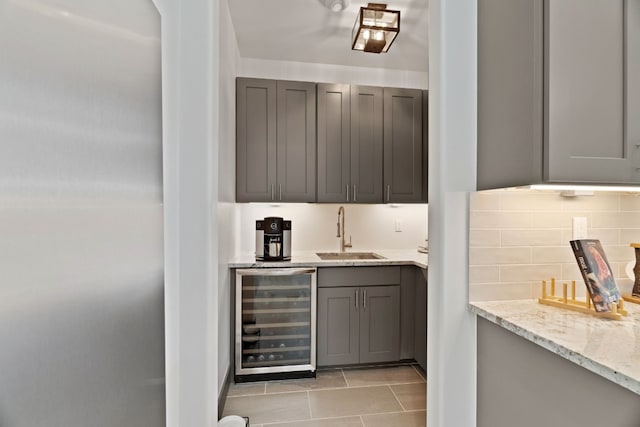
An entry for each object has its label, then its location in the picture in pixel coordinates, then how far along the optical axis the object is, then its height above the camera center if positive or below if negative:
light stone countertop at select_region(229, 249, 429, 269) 2.72 -0.45
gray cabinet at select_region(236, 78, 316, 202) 3.00 +0.61
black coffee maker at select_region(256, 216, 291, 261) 2.87 -0.26
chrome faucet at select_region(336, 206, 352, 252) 3.47 -0.17
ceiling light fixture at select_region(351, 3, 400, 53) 2.20 +1.24
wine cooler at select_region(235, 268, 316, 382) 2.71 -0.93
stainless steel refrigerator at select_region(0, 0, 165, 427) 0.43 -0.01
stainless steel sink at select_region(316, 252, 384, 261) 3.28 -0.46
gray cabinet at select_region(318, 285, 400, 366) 2.84 -0.99
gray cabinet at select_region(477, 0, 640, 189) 1.12 +0.40
